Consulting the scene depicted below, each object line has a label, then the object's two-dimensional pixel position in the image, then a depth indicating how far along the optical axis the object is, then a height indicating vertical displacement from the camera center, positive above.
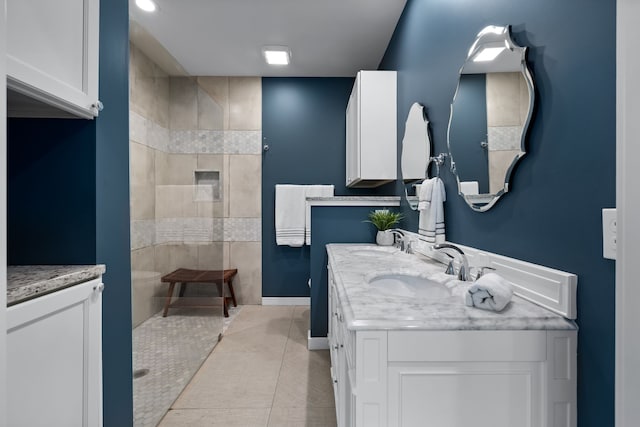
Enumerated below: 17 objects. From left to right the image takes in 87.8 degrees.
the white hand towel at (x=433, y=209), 1.72 +0.01
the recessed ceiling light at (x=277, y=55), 3.15 +1.53
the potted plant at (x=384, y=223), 2.54 -0.10
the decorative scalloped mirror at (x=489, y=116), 1.10 +0.36
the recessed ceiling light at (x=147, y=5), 2.48 +1.55
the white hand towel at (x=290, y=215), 3.75 -0.05
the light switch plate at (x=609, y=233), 0.76 -0.05
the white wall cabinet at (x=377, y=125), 2.77 +0.72
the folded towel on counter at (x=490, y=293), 0.94 -0.24
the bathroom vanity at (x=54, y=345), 0.81 -0.37
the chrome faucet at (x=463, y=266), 1.32 -0.22
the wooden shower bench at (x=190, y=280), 2.15 -0.51
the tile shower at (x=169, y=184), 1.84 +0.17
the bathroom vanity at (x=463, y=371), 0.85 -0.42
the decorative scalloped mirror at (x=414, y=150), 2.10 +0.41
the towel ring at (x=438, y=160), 1.84 +0.29
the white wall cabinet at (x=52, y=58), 0.82 +0.42
